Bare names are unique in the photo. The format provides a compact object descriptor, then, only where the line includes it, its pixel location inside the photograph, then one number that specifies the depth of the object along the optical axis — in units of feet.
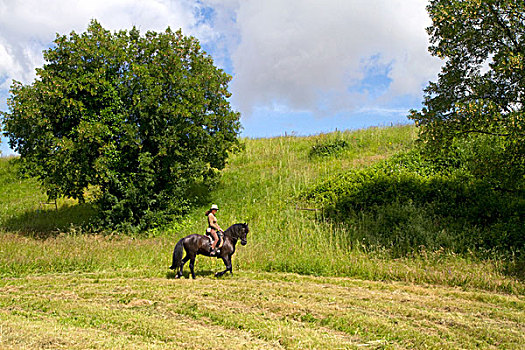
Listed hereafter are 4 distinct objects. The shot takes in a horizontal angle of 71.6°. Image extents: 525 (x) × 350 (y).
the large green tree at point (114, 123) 56.90
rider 36.96
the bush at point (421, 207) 43.96
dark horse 36.17
